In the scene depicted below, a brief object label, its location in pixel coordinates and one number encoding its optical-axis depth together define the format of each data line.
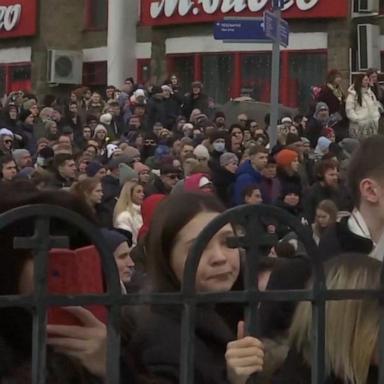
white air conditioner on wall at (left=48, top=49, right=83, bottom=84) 31.19
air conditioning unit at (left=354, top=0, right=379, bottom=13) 26.31
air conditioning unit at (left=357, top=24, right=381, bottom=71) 25.80
